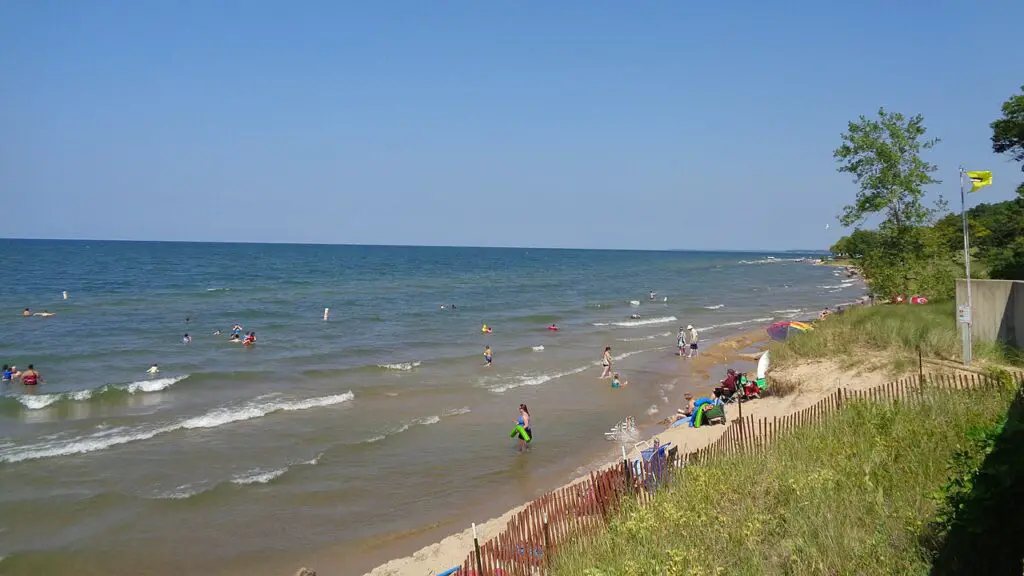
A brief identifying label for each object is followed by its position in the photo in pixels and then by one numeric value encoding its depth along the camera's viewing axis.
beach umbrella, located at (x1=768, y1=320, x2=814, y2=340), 26.02
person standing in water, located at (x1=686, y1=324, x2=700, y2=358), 31.99
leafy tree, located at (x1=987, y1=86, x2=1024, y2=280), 26.58
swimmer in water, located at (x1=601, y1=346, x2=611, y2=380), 27.91
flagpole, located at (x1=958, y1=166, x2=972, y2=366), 14.32
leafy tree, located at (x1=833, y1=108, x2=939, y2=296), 22.89
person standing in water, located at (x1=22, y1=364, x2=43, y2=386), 24.31
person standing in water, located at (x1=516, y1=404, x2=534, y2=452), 17.88
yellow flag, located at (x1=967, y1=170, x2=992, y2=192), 14.46
